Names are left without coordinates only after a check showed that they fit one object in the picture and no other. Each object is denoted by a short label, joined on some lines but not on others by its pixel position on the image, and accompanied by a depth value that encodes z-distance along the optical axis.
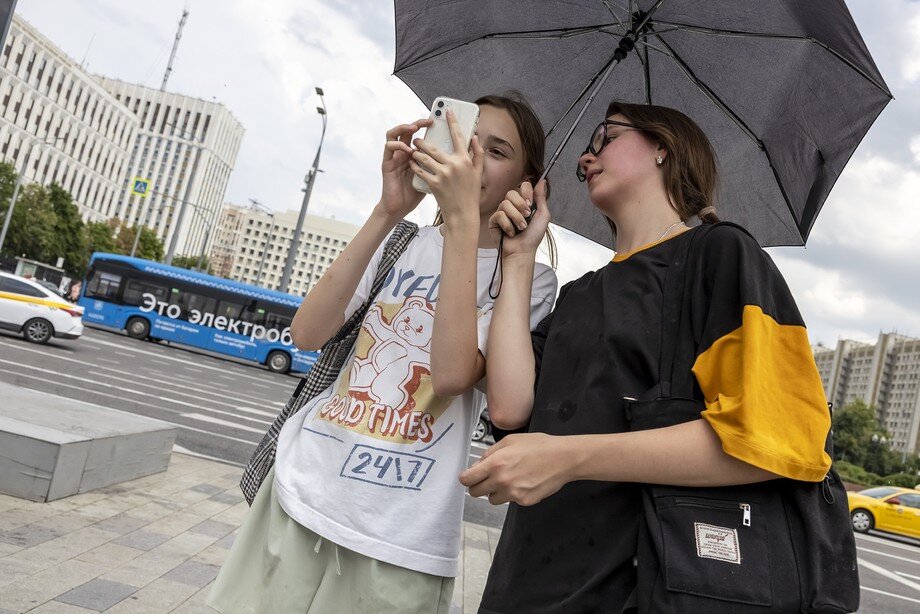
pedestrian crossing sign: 38.62
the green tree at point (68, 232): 55.12
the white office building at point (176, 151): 133.38
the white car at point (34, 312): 16.69
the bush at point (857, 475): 48.28
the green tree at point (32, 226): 50.40
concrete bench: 4.48
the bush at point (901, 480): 53.59
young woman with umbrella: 1.17
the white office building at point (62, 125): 68.12
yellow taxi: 16.72
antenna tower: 127.69
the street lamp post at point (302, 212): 24.20
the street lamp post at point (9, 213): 43.19
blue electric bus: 25.98
